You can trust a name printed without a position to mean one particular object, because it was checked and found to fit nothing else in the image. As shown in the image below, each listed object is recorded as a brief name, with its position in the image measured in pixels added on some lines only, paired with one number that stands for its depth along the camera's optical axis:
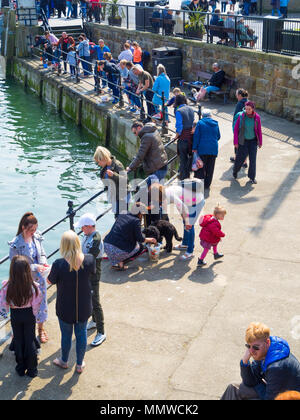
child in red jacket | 8.06
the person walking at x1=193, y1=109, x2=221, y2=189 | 10.40
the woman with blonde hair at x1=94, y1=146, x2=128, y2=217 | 8.62
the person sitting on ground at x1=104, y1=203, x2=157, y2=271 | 7.97
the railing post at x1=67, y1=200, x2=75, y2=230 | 7.81
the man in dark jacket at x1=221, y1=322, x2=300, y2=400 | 4.80
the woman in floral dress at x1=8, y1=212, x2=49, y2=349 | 6.31
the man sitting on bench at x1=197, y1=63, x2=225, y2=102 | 17.95
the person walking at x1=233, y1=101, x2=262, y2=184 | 10.73
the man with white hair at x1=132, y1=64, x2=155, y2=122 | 15.01
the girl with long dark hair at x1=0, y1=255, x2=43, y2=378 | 5.66
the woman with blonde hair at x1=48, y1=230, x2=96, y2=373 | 5.61
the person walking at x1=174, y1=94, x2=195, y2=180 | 10.87
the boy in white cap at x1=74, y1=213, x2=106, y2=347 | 6.32
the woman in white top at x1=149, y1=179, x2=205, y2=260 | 8.20
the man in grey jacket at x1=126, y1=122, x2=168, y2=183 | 9.97
